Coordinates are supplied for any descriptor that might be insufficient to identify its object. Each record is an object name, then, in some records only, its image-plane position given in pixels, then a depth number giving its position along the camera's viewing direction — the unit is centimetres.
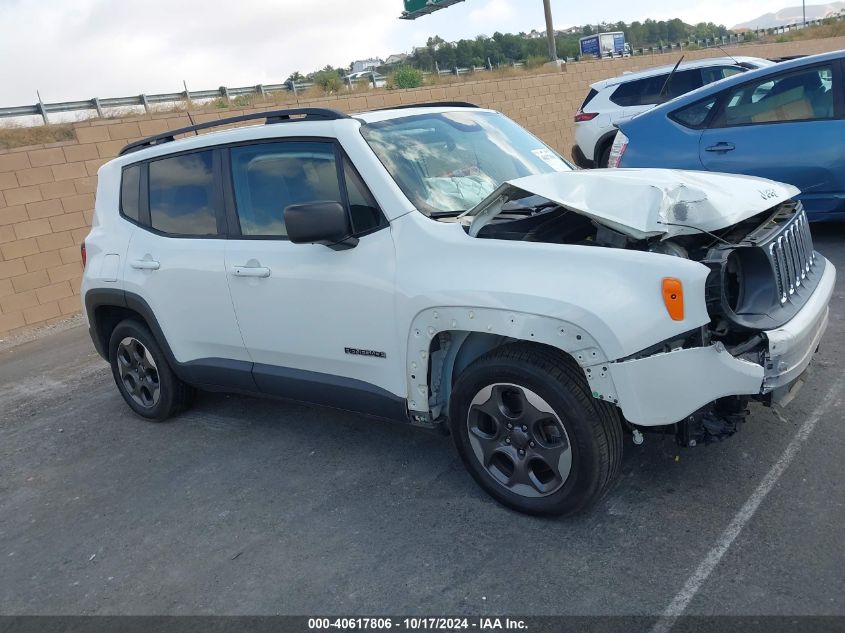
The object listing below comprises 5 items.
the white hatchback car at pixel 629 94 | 1114
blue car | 641
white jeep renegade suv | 296
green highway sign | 2364
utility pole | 2530
